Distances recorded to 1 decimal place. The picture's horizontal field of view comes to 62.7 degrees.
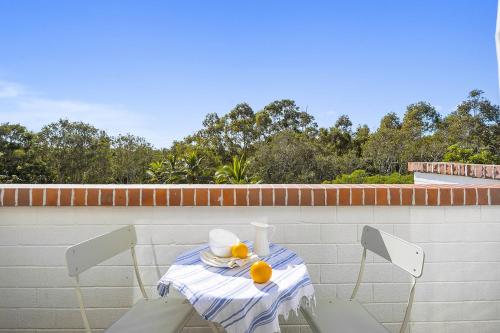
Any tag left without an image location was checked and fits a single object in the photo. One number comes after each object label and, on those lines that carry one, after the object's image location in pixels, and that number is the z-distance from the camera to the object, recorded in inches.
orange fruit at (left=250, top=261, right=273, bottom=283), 59.7
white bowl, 71.9
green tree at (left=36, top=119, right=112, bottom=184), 854.5
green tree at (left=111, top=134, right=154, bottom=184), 856.3
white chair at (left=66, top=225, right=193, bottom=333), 70.3
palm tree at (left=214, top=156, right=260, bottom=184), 645.9
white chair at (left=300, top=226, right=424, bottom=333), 69.8
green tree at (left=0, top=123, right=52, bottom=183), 844.6
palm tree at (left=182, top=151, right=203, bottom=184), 726.6
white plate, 68.2
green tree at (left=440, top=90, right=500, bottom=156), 751.1
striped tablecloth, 54.7
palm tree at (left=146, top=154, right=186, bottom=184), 725.3
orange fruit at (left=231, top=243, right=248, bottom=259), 69.8
